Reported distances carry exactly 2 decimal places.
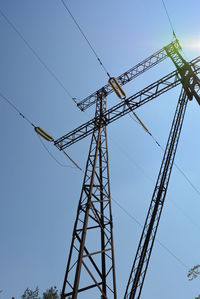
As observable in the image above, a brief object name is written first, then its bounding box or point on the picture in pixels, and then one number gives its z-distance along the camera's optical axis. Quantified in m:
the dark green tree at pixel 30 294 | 43.90
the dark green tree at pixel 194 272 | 22.41
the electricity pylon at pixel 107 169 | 8.29
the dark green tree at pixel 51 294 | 44.06
